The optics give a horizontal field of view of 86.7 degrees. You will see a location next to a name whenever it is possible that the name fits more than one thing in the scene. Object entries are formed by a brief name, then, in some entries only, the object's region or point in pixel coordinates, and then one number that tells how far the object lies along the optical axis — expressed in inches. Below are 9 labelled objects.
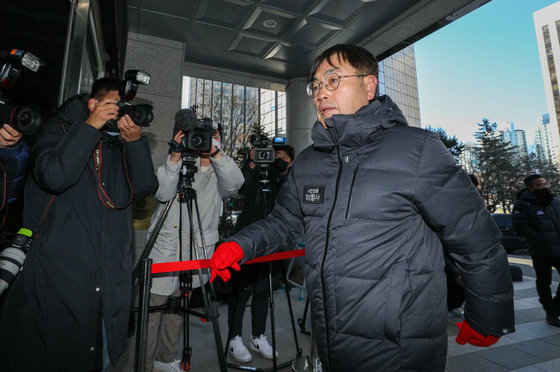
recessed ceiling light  186.5
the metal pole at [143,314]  60.5
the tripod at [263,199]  101.2
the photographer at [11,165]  43.5
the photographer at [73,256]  45.4
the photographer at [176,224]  84.4
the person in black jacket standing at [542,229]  144.3
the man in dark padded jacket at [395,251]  40.8
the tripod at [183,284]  61.0
